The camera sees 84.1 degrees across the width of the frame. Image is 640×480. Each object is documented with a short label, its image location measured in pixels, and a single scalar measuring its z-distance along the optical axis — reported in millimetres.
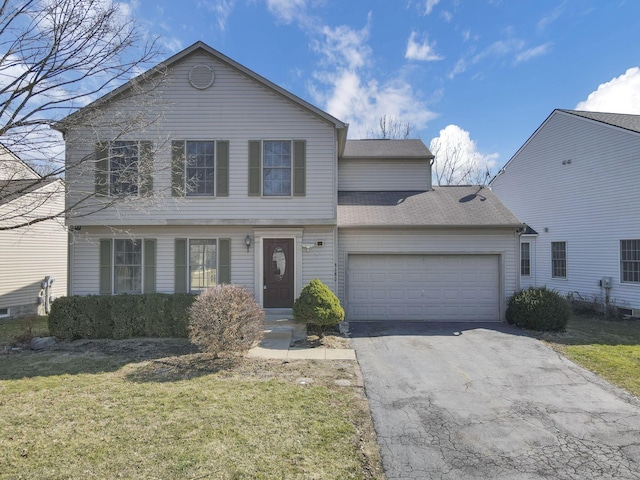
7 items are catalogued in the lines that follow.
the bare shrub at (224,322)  6953
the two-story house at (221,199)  10062
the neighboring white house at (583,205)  12492
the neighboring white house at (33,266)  12938
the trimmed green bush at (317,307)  8641
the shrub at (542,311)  9789
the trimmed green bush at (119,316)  8758
